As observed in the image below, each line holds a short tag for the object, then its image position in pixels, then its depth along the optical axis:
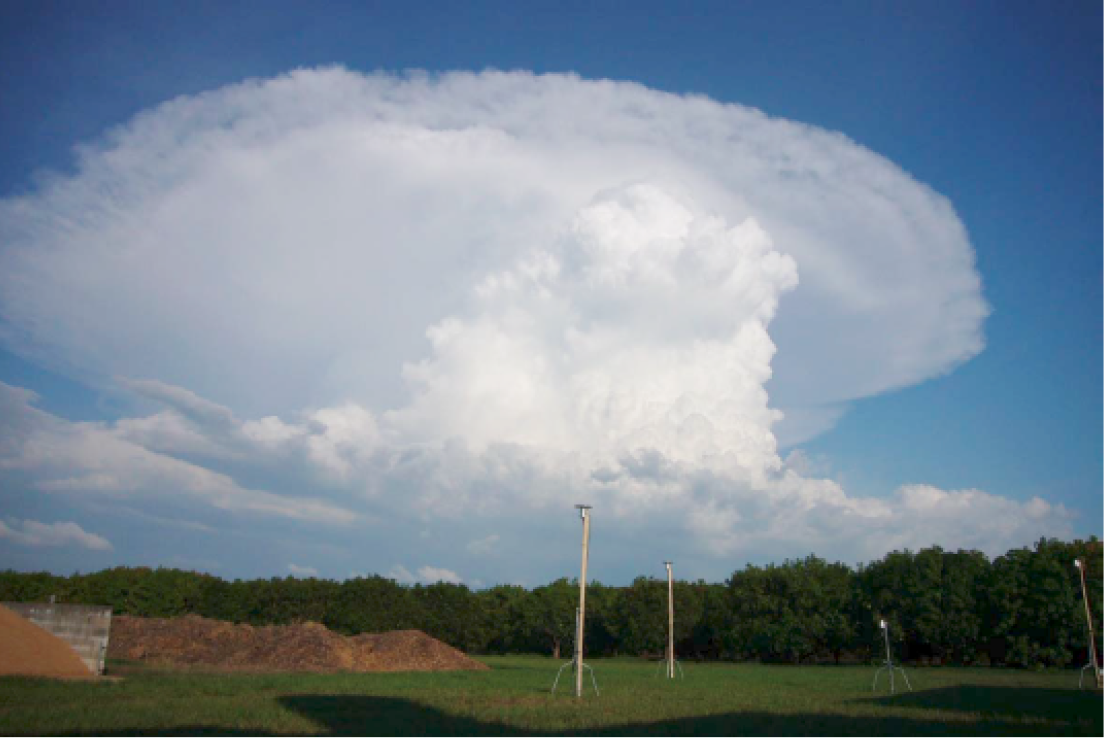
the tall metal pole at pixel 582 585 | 23.86
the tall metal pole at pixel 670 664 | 36.23
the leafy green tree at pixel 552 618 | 65.44
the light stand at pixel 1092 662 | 27.18
